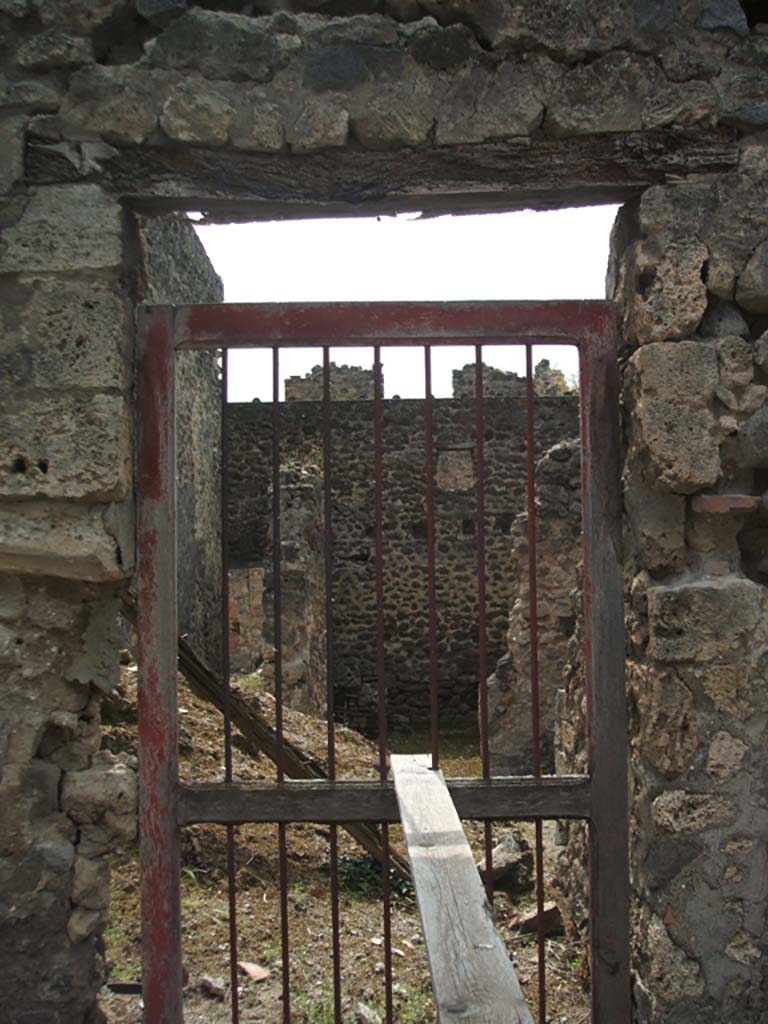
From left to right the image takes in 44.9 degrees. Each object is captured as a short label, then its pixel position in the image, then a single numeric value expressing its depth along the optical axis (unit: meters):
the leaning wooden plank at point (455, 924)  1.46
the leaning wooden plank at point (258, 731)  4.26
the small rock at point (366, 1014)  3.39
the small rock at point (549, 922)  4.10
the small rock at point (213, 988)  3.42
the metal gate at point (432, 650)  2.52
